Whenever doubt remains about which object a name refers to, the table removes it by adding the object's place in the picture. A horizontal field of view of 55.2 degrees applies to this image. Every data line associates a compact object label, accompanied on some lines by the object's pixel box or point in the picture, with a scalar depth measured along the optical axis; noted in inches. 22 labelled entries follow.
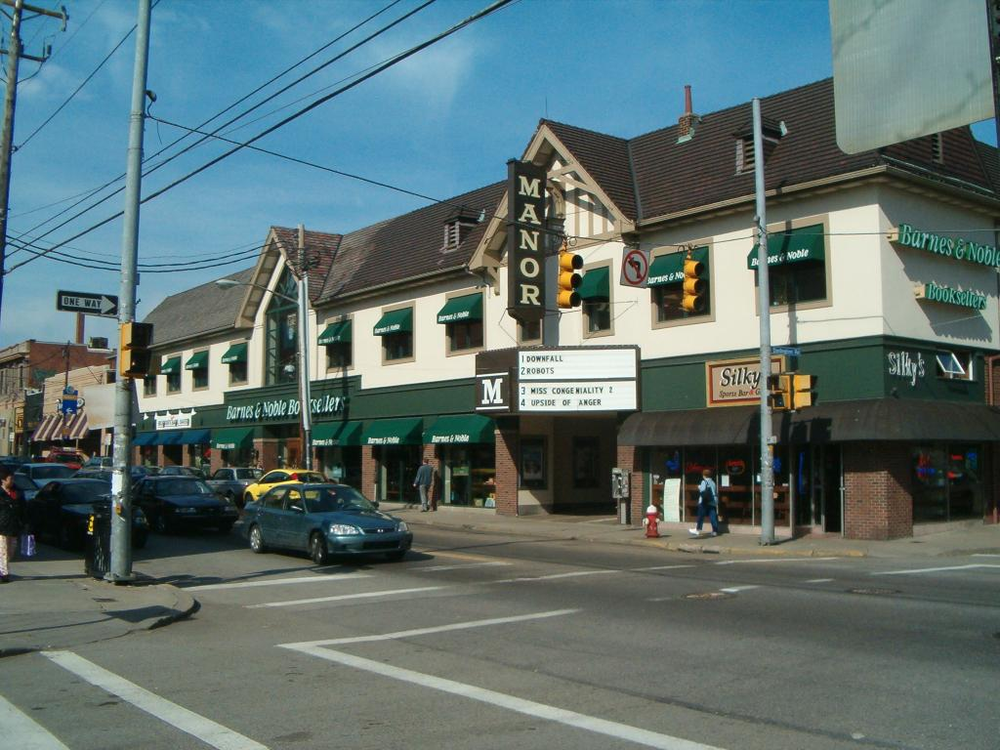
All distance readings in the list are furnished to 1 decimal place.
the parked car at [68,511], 793.6
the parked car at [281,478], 1180.5
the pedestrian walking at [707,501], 893.8
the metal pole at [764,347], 809.5
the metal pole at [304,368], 1350.9
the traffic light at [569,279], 766.5
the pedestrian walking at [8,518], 566.3
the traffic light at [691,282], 770.8
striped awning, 2260.1
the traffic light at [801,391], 778.8
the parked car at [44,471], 1128.2
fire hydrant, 895.7
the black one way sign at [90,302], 628.1
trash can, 582.2
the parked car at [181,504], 935.0
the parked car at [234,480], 1318.9
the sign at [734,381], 927.0
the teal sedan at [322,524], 682.8
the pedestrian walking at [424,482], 1279.5
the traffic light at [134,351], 569.6
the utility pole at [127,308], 568.1
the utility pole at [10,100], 754.8
